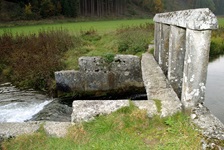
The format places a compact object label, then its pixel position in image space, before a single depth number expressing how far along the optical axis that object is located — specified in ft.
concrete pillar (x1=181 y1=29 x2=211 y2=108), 10.67
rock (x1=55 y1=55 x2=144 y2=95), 30.30
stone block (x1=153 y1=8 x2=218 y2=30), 10.04
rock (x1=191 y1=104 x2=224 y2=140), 9.68
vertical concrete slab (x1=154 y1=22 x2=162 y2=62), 25.72
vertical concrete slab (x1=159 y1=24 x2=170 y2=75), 20.13
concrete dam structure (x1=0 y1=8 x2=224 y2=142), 10.41
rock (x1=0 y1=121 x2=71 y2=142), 11.17
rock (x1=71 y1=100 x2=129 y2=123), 11.79
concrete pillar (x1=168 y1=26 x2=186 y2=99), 14.08
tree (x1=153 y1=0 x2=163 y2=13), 217.44
